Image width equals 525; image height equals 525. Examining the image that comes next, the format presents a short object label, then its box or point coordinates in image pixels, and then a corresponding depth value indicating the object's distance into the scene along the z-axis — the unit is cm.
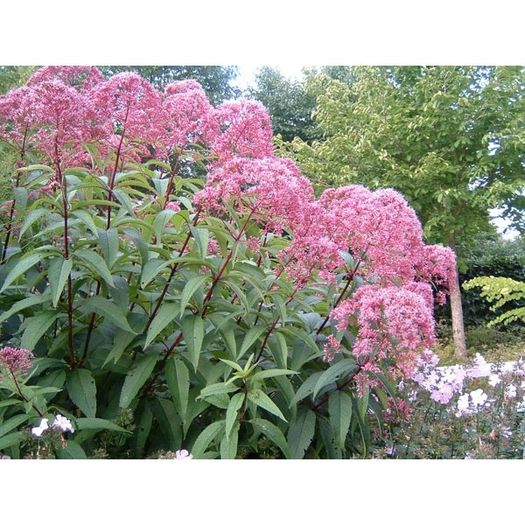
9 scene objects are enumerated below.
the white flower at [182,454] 146
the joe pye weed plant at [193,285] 135
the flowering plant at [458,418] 179
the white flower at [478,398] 188
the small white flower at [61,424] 130
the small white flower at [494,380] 211
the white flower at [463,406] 187
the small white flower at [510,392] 201
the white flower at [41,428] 128
